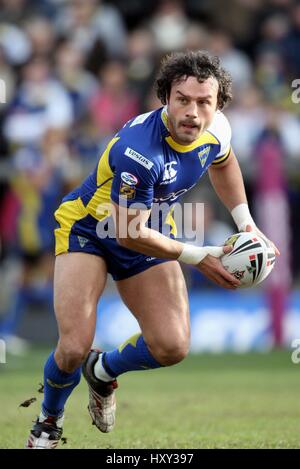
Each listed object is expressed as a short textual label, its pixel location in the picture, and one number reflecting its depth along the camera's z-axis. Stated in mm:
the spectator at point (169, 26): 15066
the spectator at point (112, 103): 13742
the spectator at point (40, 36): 14664
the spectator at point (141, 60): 14391
